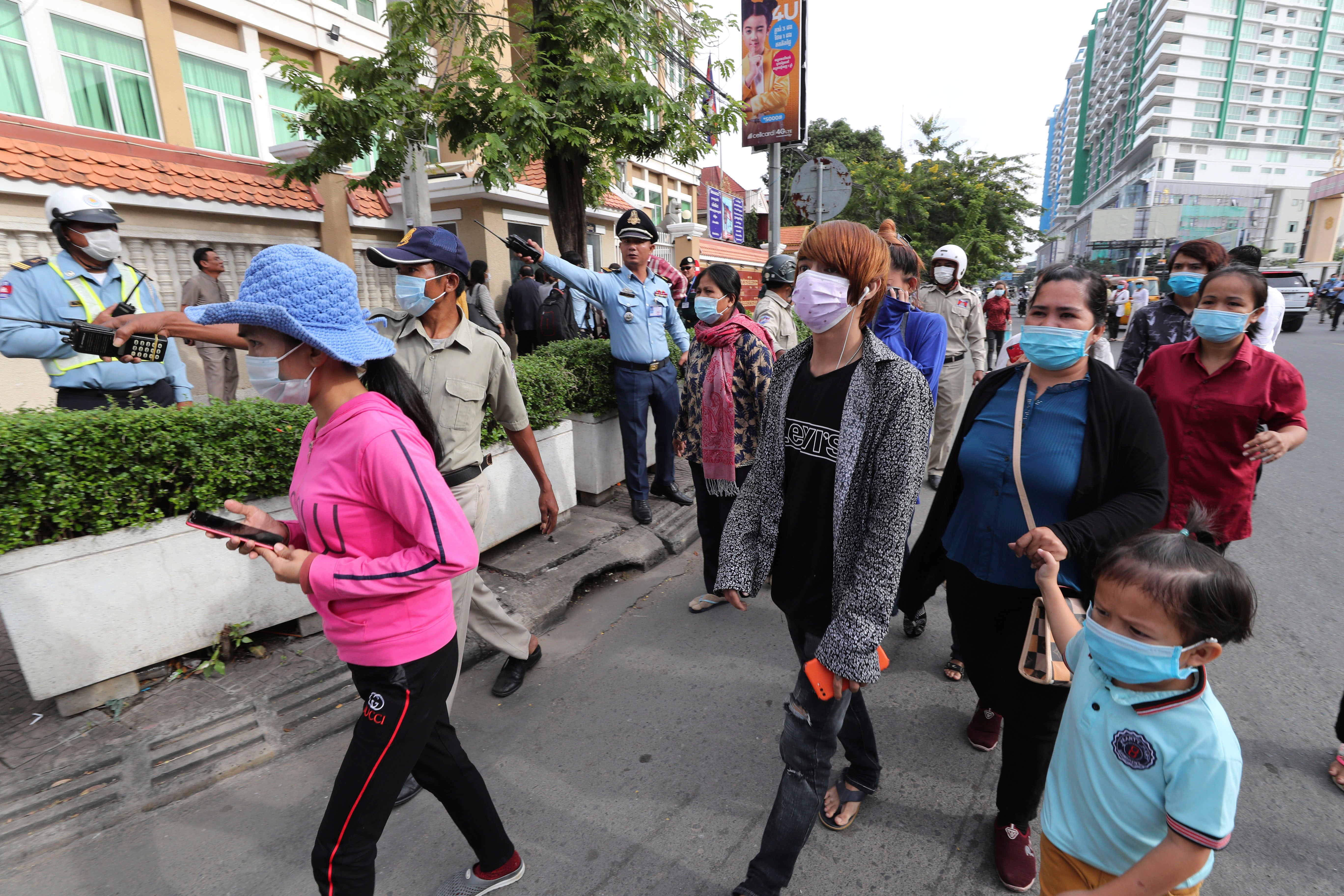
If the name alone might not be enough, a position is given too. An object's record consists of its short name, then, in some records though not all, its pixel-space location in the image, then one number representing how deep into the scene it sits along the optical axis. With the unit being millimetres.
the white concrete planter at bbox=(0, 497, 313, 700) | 2674
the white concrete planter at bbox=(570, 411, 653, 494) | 5461
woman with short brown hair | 1805
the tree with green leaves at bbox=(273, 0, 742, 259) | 5203
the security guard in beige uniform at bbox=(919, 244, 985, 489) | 5914
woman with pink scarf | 3752
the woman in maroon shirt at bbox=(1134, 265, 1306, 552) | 2650
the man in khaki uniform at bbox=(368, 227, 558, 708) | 2662
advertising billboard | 8312
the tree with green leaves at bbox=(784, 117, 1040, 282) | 20953
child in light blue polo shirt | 1238
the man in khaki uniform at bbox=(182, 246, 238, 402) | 7344
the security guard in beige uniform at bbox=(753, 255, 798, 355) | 4621
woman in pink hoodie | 1556
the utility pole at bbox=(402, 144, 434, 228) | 10023
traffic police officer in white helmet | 3244
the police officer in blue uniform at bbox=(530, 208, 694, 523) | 4758
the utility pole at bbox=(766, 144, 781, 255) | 8867
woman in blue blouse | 1948
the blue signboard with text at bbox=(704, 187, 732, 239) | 25766
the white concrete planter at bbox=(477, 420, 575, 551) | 4461
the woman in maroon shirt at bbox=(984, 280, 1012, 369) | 13914
